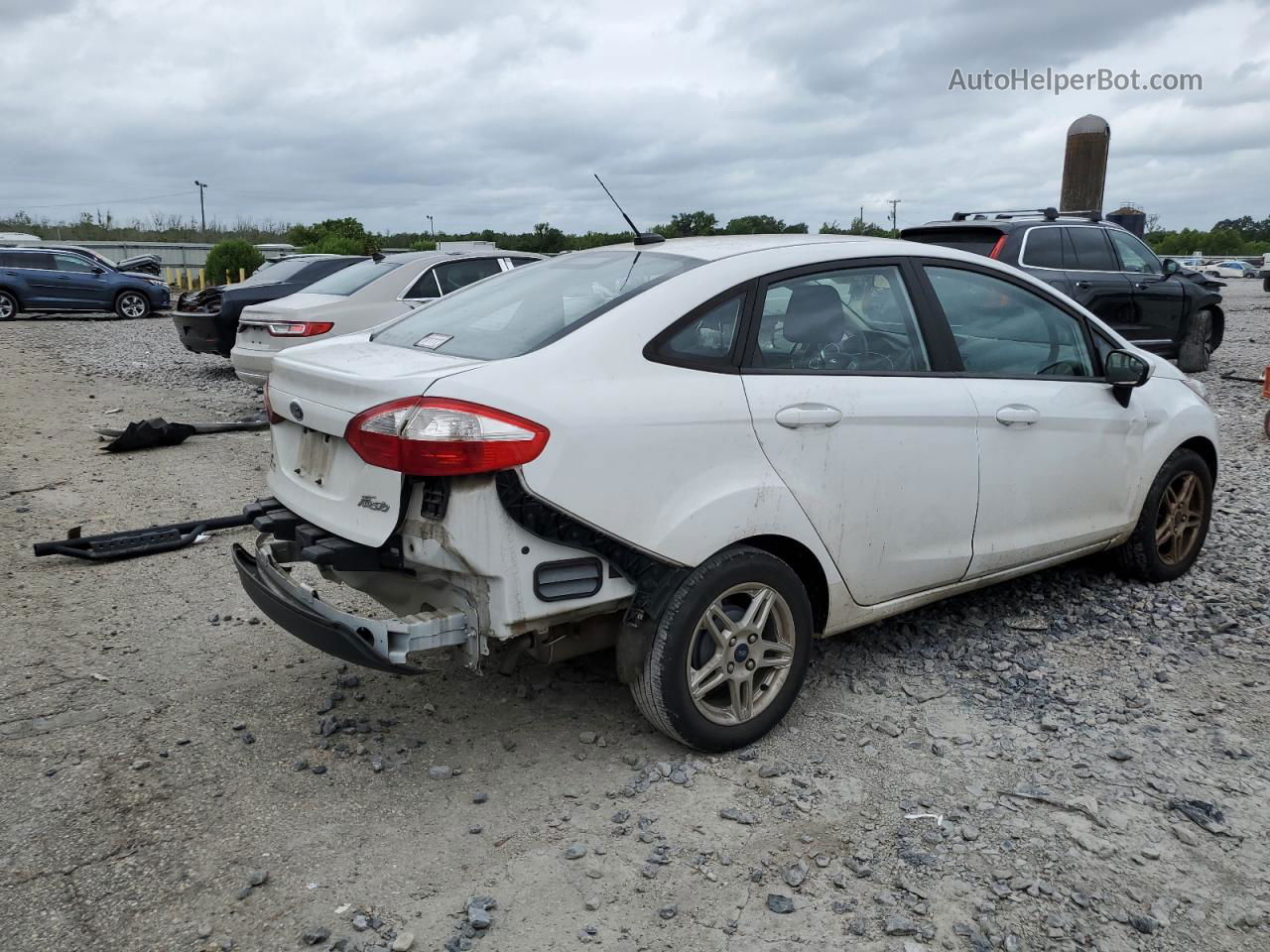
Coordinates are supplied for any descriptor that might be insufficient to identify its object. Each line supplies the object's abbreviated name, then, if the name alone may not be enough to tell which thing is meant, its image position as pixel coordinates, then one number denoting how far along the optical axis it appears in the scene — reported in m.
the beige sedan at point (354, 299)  9.52
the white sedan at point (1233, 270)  49.12
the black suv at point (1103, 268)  9.50
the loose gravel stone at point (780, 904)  2.71
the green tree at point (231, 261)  29.11
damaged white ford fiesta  2.98
